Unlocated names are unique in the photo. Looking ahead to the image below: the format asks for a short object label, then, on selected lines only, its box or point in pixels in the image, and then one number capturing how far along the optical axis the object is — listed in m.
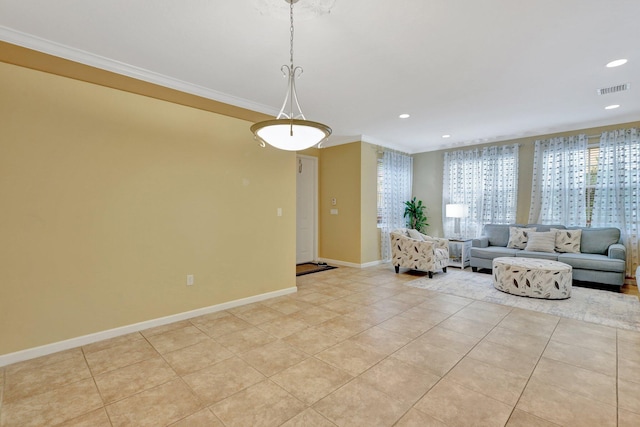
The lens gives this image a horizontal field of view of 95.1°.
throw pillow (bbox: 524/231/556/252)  5.11
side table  6.04
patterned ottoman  3.98
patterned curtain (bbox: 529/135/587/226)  5.21
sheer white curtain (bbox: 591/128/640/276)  4.74
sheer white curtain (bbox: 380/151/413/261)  6.59
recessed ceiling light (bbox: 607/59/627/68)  2.95
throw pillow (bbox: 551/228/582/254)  4.98
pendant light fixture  2.12
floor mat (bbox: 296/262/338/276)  5.70
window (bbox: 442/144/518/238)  6.00
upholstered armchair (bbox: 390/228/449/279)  5.27
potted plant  7.12
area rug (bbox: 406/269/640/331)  3.31
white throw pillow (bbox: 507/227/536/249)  5.51
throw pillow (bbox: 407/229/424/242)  5.88
